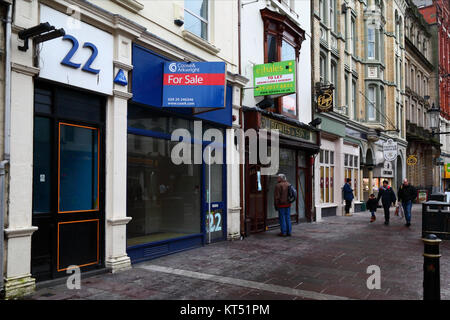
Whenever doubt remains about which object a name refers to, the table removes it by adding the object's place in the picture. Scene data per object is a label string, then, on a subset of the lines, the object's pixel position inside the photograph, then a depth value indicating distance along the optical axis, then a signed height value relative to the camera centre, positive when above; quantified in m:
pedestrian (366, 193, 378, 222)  16.14 -1.15
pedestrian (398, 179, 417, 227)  14.14 -0.70
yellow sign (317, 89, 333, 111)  16.16 +3.20
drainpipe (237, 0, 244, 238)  11.03 +0.11
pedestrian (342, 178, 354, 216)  18.34 -0.78
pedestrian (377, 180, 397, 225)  14.58 -0.77
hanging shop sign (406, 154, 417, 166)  26.21 +1.18
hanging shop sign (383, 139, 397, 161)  21.19 +1.49
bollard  4.52 -1.07
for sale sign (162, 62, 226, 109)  8.10 +1.96
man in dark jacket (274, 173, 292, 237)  11.45 -0.77
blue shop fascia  7.73 +0.01
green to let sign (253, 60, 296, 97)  11.23 +2.94
